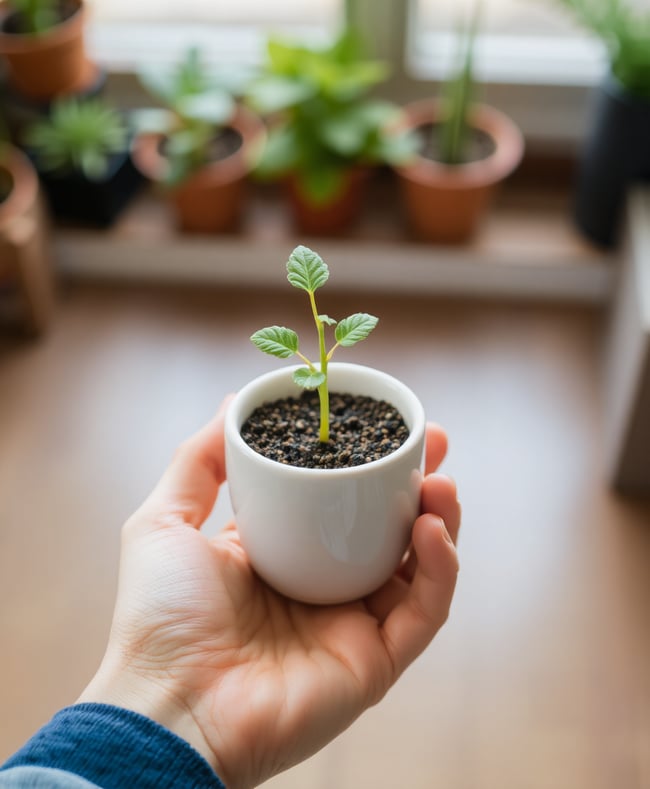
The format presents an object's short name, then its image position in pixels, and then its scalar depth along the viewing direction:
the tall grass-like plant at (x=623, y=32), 1.22
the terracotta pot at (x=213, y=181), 1.43
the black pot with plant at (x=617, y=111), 1.22
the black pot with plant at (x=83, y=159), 1.41
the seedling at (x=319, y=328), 0.68
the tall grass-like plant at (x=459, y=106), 1.29
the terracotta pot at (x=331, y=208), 1.43
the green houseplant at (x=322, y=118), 1.33
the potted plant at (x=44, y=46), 1.41
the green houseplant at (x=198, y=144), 1.40
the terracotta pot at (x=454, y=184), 1.38
